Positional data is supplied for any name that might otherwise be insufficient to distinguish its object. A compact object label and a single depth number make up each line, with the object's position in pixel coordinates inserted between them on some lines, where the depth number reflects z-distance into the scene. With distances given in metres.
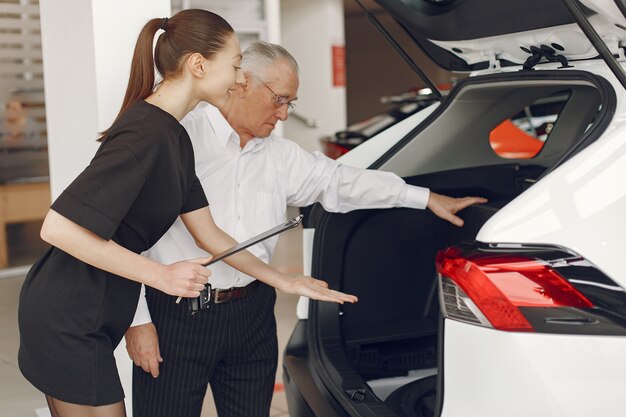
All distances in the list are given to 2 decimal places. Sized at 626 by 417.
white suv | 1.87
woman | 1.97
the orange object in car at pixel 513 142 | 5.84
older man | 2.46
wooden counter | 7.81
